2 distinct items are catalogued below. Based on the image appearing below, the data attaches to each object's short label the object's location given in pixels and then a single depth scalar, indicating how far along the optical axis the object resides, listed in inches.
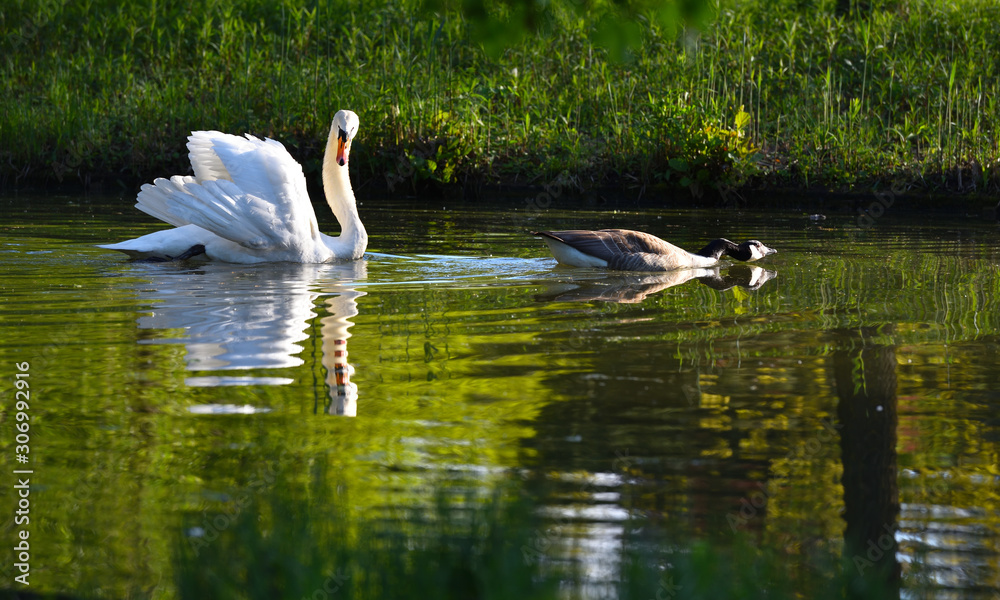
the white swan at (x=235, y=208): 631.8
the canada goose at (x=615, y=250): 675.4
